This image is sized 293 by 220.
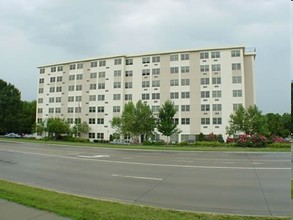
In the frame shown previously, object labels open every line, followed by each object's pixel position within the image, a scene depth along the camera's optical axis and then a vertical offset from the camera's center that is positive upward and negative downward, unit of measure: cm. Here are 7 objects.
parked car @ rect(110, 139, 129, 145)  4959 -176
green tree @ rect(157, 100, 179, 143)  4208 +173
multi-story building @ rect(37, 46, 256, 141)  5372 +926
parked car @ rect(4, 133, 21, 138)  7025 -68
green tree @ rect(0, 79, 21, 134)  7188 +629
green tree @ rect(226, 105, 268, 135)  3966 +133
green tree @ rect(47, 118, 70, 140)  5731 +103
